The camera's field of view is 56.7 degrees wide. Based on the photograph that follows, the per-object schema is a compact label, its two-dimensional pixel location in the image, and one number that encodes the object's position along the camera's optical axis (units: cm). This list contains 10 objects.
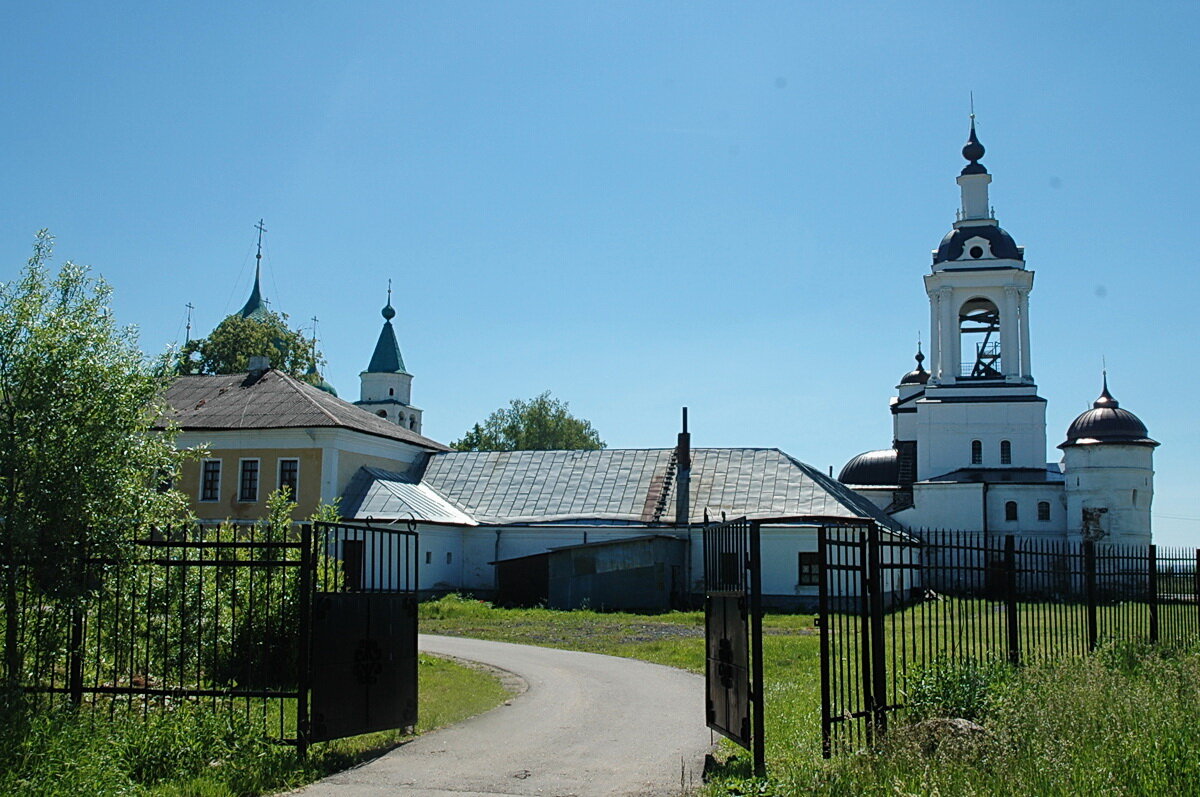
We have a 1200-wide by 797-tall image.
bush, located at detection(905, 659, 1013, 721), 948
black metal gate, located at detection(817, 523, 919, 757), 863
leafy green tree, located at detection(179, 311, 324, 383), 5084
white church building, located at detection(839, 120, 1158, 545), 4462
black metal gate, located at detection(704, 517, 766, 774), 864
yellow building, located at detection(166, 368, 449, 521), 3684
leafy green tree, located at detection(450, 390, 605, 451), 7631
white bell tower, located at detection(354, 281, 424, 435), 7025
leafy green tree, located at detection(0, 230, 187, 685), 986
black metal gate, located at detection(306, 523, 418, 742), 989
